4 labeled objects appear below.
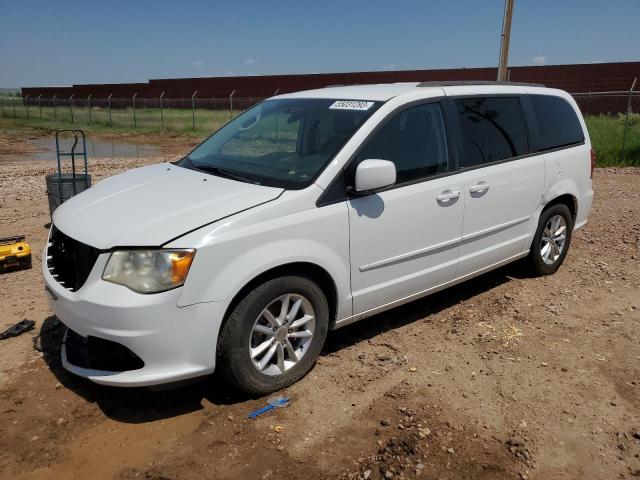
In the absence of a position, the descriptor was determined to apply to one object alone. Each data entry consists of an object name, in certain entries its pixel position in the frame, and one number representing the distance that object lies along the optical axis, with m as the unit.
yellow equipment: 5.37
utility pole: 12.20
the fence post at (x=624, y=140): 13.25
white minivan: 2.93
